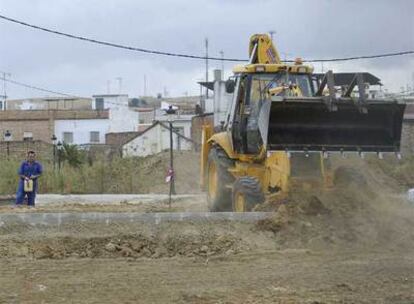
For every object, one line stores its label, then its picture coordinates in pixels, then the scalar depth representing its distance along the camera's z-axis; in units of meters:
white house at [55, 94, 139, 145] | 70.12
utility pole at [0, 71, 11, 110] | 84.04
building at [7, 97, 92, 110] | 100.09
